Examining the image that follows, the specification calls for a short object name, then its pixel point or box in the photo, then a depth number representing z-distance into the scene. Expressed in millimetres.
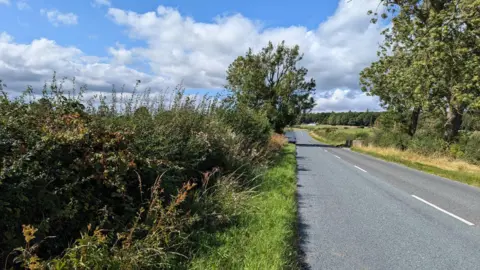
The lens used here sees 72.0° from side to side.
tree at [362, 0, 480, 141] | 16203
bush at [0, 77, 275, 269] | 3041
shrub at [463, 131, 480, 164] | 21797
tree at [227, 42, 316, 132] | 43250
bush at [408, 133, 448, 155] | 25028
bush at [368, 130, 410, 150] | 31359
